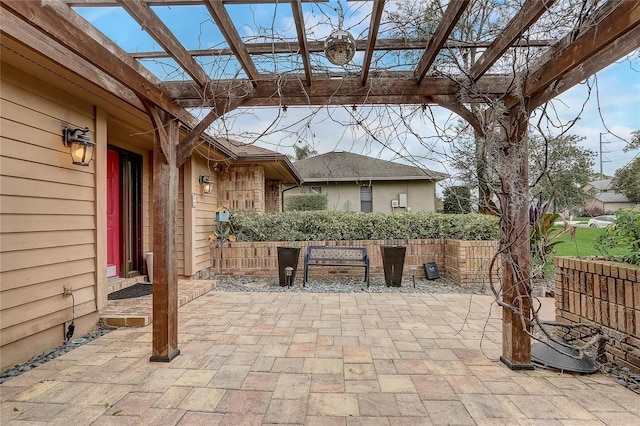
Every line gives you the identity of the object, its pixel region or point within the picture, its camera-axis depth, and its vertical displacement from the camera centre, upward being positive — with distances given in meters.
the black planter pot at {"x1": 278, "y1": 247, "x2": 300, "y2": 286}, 5.75 -0.73
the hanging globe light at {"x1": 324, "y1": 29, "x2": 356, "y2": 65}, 2.13 +1.13
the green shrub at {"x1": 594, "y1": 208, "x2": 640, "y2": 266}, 2.59 -0.22
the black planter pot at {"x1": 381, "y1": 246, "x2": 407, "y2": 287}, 5.70 -0.82
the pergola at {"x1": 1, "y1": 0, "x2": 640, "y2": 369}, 1.90 +0.99
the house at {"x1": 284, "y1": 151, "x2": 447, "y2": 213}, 13.74 +1.13
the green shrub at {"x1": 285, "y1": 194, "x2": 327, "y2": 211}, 12.80 +0.61
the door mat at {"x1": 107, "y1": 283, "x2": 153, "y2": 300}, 4.25 -0.99
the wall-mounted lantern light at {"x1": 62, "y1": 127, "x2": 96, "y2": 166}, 3.21 +0.78
